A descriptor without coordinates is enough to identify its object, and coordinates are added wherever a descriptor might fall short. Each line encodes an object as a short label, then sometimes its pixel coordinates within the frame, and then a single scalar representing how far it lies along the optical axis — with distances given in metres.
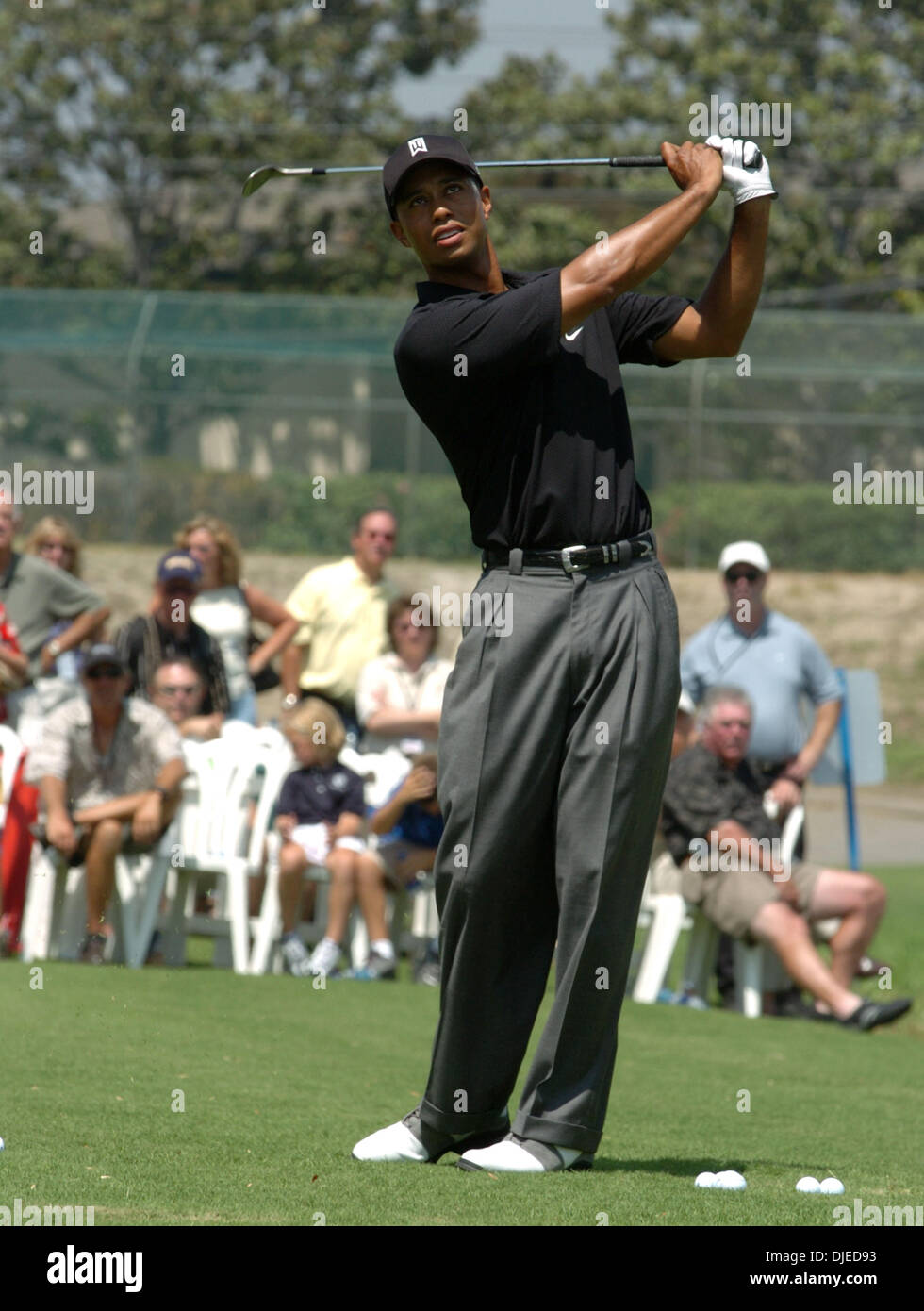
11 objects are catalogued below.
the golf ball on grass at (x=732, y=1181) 4.46
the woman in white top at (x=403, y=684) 10.61
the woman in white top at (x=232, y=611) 11.03
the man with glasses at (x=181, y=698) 10.51
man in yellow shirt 11.13
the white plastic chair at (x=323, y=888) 9.94
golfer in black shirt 4.40
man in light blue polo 10.35
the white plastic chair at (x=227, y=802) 10.30
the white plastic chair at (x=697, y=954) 9.83
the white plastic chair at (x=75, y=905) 9.39
